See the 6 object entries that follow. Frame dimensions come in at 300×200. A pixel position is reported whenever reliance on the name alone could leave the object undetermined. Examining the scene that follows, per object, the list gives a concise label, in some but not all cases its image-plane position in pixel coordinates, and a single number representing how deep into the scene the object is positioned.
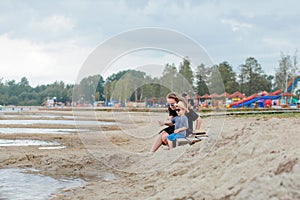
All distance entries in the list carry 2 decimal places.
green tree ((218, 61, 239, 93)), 74.19
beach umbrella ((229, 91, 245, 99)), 57.81
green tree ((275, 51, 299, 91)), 58.62
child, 9.90
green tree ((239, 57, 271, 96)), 75.06
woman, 10.11
